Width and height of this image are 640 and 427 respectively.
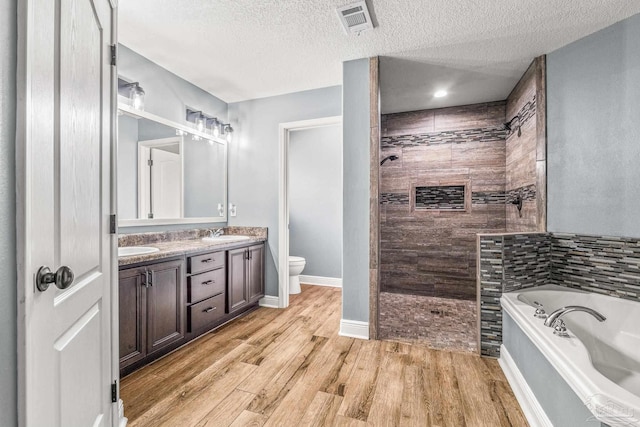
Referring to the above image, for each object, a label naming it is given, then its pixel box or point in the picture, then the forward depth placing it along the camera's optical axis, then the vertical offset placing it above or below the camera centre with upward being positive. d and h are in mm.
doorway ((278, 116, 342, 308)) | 3320 -104
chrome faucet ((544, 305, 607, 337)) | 1429 -561
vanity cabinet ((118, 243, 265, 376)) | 1899 -698
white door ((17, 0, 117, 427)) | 667 +12
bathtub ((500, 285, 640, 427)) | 987 -673
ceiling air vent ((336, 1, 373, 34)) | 1913 +1366
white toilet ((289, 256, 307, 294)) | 3756 -772
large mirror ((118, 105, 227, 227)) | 2463 +408
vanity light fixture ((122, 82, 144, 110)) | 2410 +1013
